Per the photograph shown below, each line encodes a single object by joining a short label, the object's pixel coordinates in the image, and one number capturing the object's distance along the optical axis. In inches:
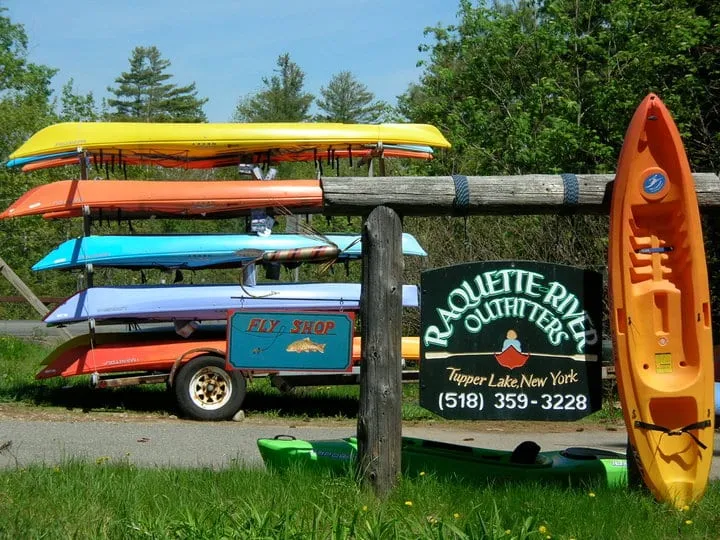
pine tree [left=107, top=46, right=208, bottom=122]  2893.7
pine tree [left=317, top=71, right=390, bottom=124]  2861.7
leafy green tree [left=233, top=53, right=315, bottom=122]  2485.2
